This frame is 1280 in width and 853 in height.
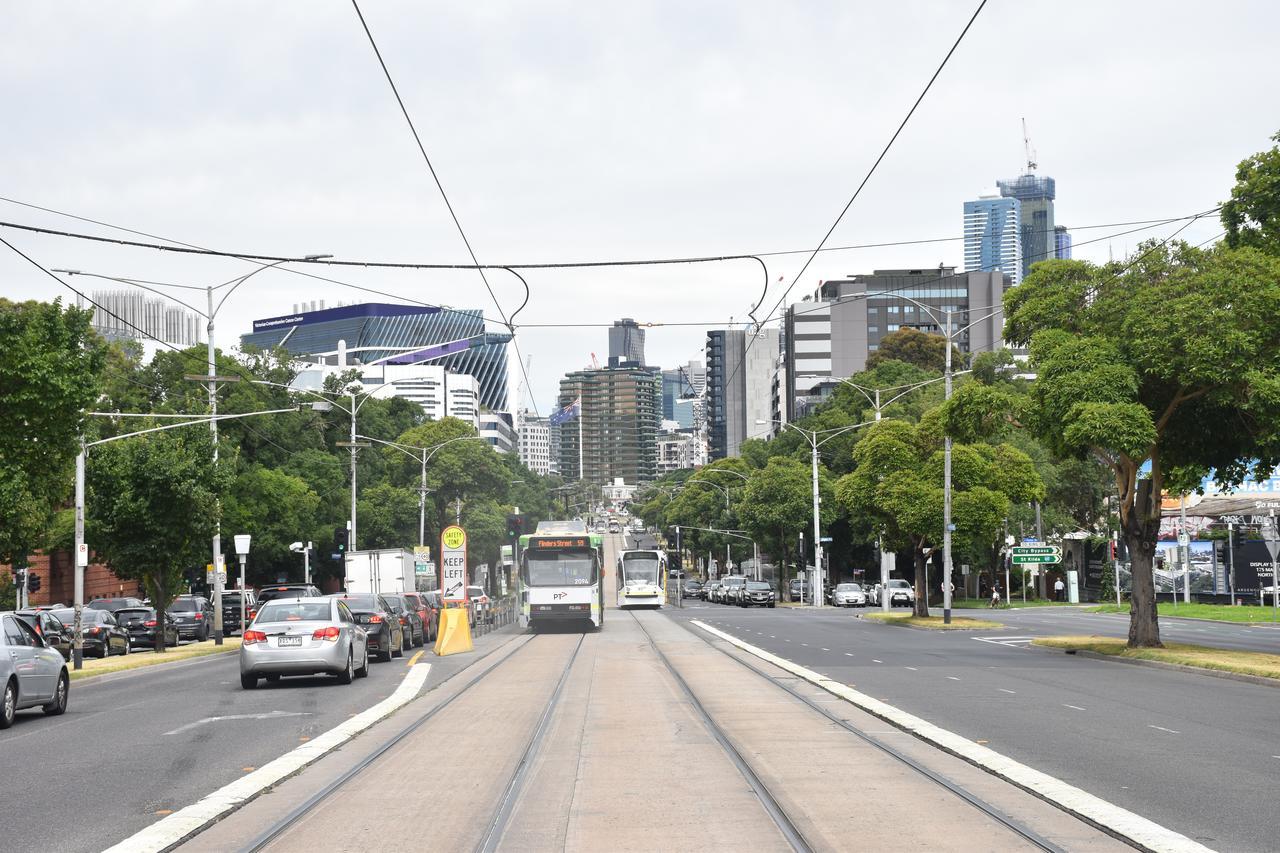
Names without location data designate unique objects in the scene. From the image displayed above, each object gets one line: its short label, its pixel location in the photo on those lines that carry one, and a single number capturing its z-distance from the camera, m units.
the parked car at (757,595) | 78.44
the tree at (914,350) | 120.12
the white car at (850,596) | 73.56
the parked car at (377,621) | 28.95
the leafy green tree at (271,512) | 60.50
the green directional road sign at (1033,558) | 56.81
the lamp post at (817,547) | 73.06
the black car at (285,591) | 48.22
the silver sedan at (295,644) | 21.75
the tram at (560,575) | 43.53
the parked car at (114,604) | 45.50
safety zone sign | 42.22
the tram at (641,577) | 72.56
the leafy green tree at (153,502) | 38.62
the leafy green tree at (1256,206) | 30.03
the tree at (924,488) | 47.22
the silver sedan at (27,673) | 17.22
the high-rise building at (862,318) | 149.12
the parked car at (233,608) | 50.47
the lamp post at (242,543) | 40.56
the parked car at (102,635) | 37.47
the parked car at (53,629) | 33.00
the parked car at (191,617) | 46.47
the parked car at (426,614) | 38.88
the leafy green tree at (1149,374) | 25.06
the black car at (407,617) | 35.03
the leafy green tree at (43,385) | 24.00
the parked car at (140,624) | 42.12
